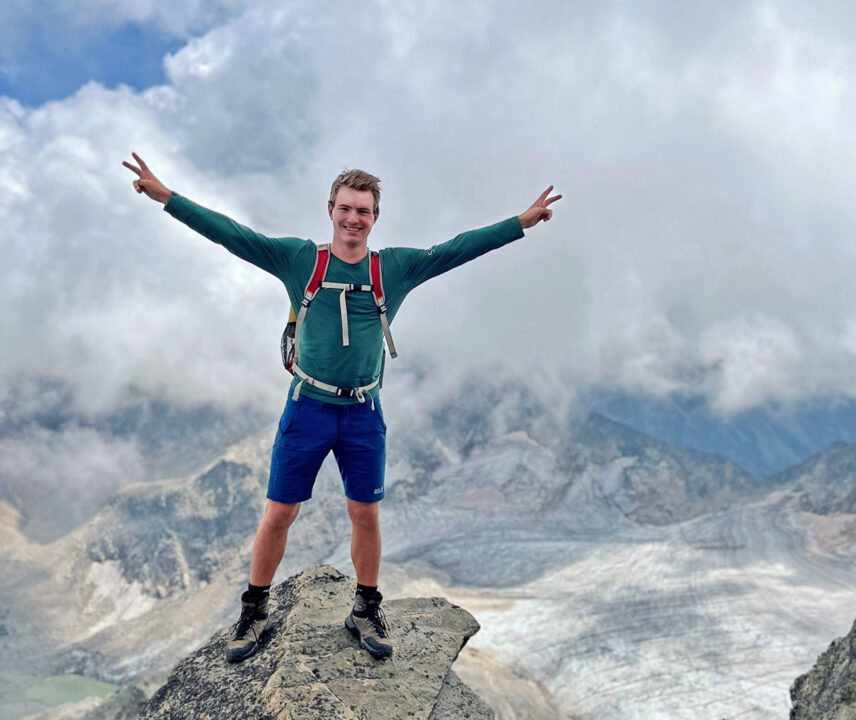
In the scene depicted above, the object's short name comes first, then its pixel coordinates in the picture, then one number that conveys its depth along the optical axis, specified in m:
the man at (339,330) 6.16
